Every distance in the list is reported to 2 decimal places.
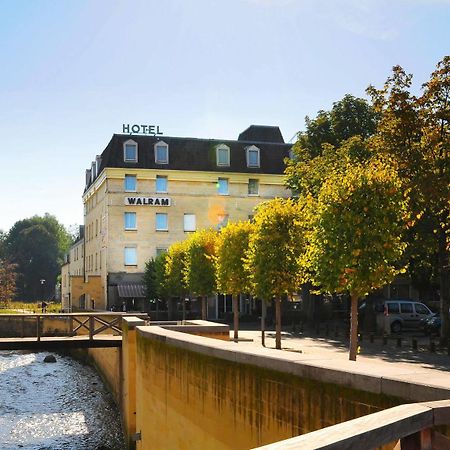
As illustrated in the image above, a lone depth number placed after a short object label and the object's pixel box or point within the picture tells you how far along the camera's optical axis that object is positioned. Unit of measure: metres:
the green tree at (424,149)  27.53
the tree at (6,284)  92.78
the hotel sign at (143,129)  62.66
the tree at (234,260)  34.56
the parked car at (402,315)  40.44
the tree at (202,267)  41.41
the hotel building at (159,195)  58.41
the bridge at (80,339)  29.61
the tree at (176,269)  47.88
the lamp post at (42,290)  118.14
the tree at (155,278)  52.72
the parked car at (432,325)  38.50
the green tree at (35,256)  128.50
